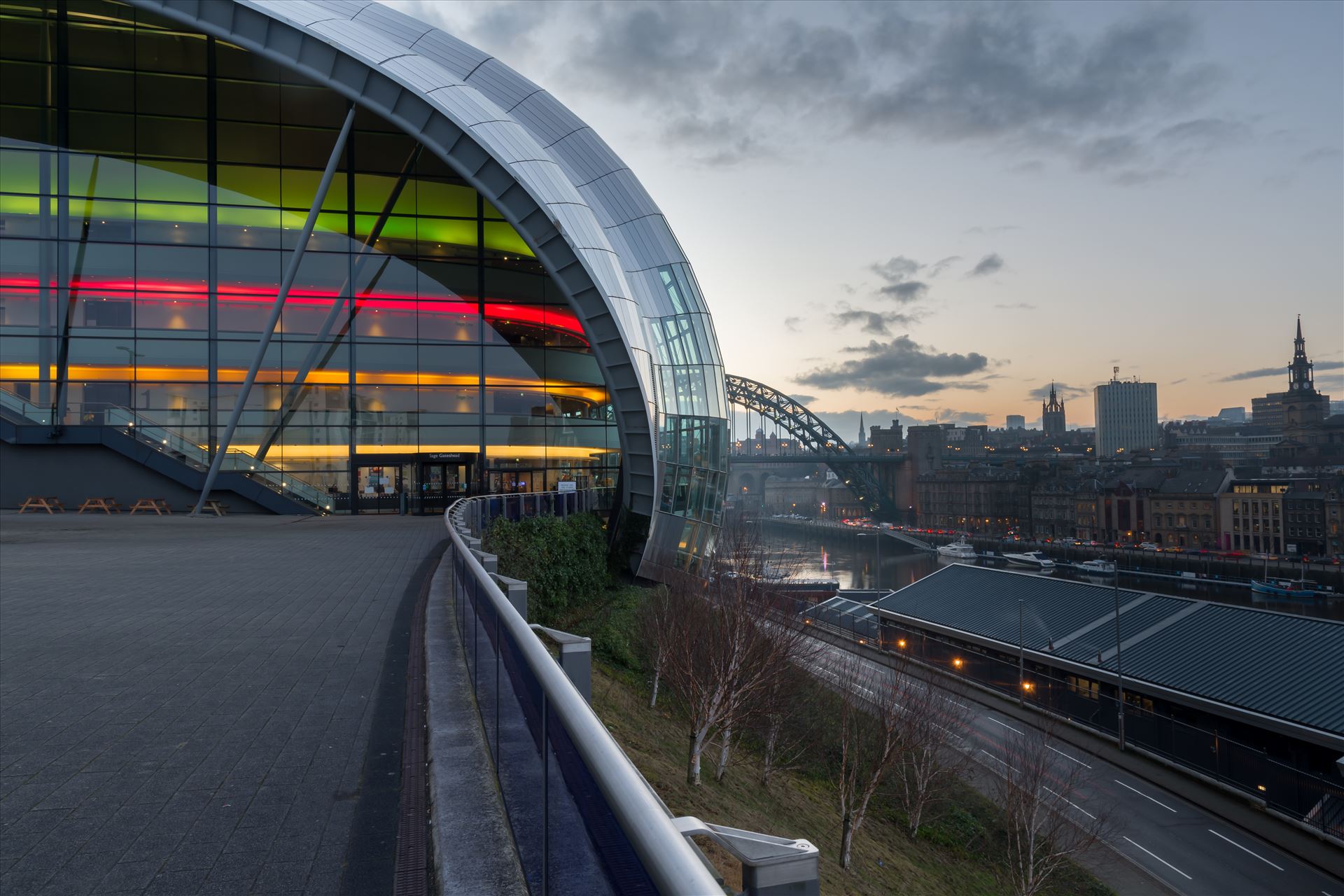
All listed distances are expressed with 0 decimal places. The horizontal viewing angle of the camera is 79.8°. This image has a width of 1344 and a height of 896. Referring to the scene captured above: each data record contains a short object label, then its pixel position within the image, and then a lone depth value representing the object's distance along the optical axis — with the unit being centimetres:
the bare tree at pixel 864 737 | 2241
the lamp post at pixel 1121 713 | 3475
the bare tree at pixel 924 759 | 2638
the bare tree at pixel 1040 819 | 2403
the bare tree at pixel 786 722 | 2528
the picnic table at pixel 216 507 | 3369
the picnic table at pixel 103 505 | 3372
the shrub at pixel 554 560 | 1892
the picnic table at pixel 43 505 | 3306
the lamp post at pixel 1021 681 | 4203
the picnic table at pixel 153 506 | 3362
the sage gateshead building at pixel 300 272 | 3219
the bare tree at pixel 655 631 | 2408
